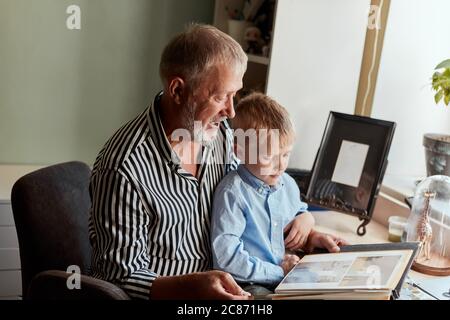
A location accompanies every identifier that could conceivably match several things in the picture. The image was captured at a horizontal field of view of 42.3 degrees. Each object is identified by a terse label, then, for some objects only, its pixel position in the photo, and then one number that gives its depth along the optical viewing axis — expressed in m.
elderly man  1.22
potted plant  1.87
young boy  1.32
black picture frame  1.82
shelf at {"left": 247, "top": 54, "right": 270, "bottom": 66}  2.17
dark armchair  1.42
